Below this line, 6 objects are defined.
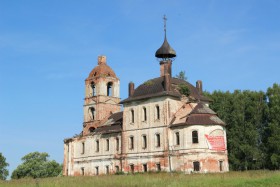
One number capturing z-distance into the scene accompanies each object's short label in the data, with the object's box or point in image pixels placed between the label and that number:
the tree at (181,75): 60.09
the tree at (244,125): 49.06
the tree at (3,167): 65.31
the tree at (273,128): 46.04
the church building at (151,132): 39.66
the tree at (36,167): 68.69
